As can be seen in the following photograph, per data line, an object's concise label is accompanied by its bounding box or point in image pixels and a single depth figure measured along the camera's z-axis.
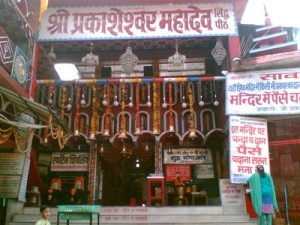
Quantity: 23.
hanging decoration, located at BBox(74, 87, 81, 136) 13.68
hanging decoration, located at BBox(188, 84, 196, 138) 13.15
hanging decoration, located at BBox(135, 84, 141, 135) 13.54
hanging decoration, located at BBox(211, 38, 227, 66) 13.10
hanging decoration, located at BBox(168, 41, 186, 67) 13.27
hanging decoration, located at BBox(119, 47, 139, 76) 13.49
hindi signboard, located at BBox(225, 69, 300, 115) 11.63
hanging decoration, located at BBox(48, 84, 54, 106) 13.99
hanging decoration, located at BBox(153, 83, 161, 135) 13.66
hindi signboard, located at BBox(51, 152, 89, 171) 14.93
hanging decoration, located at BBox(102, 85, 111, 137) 13.62
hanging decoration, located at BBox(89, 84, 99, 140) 13.48
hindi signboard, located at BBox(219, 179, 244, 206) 11.13
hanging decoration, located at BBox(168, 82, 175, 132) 13.64
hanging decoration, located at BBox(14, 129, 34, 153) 11.77
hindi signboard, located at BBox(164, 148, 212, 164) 14.79
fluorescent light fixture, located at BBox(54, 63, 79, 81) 15.49
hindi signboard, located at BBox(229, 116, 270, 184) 11.23
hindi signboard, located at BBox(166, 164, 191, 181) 14.59
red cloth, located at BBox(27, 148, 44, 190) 12.76
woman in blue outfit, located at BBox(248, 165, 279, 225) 9.09
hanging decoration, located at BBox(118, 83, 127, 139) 13.30
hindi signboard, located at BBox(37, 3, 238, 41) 13.45
